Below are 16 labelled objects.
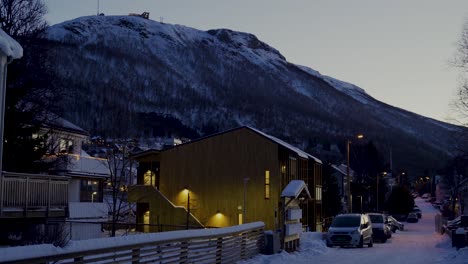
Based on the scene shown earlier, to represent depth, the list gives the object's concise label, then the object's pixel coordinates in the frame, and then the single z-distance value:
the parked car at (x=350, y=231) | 35.34
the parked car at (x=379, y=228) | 42.94
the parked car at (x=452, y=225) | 51.70
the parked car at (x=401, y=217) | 103.18
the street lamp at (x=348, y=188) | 49.44
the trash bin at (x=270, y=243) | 27.11
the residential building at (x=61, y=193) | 23.69
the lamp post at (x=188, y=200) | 46.61
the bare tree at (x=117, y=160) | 37.29
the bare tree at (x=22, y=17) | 30.48
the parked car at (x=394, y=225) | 60.88
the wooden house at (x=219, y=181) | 48.28
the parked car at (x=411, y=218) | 99.86
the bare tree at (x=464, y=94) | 33.38
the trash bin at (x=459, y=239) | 34.72
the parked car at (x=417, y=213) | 109.36
